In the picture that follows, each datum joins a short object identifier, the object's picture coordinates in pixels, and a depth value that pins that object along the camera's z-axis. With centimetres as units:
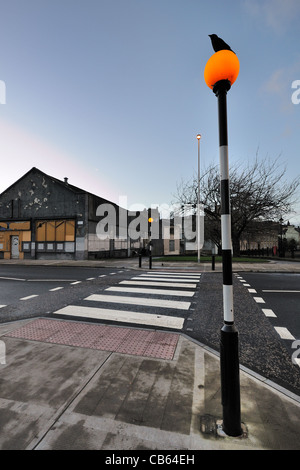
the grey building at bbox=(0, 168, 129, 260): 2116
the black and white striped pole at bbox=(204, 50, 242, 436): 202
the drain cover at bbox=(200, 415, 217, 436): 200
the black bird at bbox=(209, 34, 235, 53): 227
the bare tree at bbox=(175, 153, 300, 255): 2019
